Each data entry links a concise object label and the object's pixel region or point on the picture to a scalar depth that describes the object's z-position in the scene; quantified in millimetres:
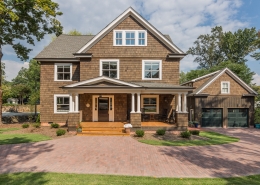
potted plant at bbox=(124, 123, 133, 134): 12406
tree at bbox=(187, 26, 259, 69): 39938
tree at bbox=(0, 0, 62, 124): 15266
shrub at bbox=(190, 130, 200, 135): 12422
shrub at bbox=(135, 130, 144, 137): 11352
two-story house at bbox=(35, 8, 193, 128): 15500
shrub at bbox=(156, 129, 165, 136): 11875
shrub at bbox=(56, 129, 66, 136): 11660
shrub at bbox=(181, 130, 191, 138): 11304
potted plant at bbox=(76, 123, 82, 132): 12257
